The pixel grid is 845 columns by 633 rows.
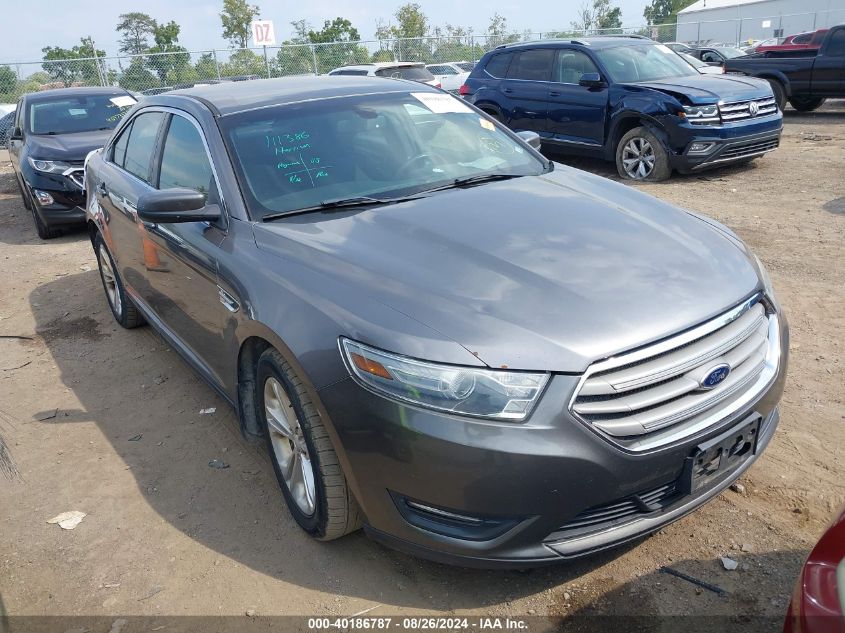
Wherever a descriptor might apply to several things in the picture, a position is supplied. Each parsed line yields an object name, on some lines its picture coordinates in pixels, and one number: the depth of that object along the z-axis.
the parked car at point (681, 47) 22.27
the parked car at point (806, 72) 13.86
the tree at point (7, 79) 23.19
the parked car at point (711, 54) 21.63
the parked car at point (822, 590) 1.53
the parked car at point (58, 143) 8.81
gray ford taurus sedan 2.32
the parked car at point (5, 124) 19.91
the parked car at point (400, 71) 17.67
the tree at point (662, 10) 84.07
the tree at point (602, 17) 54.94
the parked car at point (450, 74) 21.91
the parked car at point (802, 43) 14.38
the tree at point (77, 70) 22.97
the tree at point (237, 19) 46.81
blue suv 8.93
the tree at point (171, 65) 24.28
